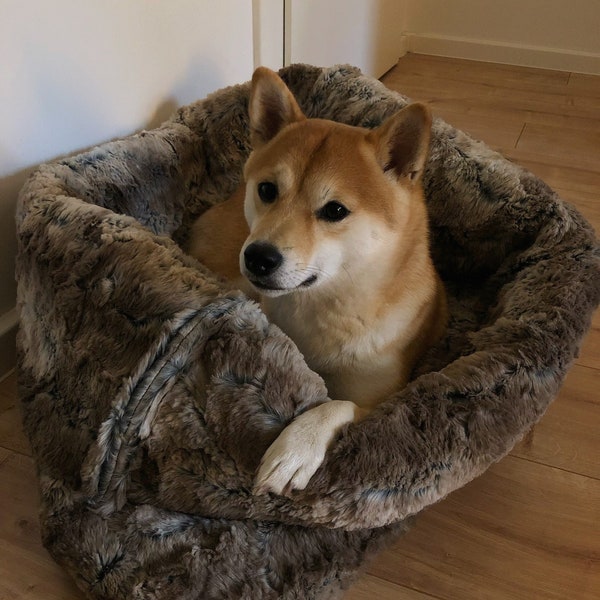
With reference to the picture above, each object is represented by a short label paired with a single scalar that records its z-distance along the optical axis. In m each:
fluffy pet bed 1.03
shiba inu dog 1.09
